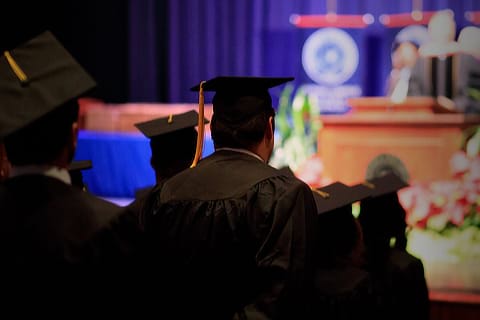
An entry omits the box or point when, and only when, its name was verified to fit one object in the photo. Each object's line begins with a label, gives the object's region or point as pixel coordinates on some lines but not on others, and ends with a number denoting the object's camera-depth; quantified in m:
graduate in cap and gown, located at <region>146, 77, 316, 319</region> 4.07
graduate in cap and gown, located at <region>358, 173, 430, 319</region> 5.49
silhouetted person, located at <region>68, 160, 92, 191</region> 6.47
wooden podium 11.98
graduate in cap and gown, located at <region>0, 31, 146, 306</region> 3.04
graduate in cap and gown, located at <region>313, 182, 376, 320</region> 5.04
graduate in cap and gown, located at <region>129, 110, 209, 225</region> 5.76
